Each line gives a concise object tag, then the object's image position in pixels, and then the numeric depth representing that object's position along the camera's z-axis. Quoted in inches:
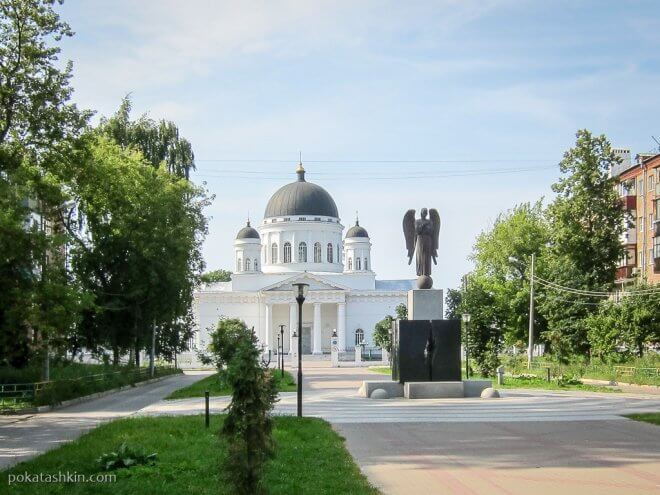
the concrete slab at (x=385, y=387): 1096.8
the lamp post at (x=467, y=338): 1565.6
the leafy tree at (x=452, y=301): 2559.1
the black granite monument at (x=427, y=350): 1056.2
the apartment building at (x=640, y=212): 2220.7
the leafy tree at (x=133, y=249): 1585.9
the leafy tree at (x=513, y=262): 2746.1
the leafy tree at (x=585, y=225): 2039.9
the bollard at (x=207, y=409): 717.8
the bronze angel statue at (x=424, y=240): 1110.4
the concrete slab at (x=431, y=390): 1063.6
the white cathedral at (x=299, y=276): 4077.3
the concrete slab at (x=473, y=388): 1103.0
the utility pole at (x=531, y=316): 2197.1
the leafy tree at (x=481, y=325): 1627.7
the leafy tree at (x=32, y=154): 1006.4
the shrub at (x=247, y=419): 373.4
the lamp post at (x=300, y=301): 869.8
